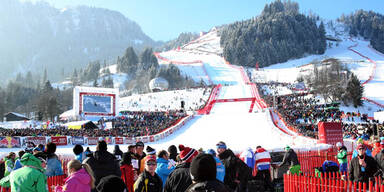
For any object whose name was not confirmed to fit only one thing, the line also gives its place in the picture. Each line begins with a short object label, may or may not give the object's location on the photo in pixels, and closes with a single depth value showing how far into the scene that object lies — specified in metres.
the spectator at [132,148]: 7.24
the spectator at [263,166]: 8.10
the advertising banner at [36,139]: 24.98
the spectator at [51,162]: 6.75
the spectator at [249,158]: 7.18
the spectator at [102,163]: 5.29
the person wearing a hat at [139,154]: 6.86
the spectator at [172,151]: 6.64
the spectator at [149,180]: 4.23
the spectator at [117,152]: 7.47
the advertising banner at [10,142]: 24.36
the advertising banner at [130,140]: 30.08
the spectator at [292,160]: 8.63
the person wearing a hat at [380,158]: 6.88
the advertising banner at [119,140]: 29.47
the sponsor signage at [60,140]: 26.41
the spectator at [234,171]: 5.85
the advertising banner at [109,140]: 28.90
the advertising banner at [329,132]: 17.77
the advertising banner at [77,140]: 27.56
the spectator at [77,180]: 3.88
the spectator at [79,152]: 6.73
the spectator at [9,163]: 7.25
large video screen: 45.12
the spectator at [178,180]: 4.05
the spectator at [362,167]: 6.20
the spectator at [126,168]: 6.08
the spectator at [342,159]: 8.82
